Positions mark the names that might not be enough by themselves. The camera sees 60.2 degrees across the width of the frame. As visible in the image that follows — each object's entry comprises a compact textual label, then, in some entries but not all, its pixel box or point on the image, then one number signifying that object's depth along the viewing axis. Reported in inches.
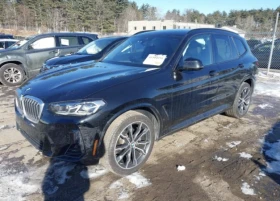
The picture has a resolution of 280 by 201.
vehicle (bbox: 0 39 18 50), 494.0
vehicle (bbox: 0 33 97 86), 308.7
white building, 2340.1
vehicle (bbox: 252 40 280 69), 459.2
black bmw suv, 101.9
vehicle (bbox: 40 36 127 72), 249.1
